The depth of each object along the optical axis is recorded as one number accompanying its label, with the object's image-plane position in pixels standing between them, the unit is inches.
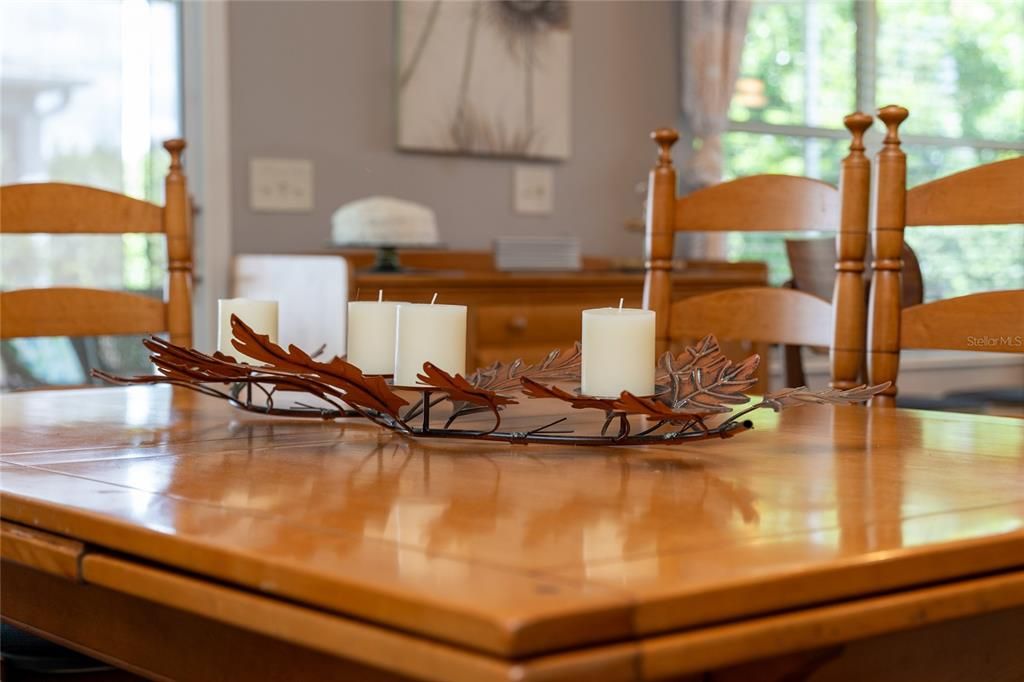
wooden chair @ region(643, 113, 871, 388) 68.1
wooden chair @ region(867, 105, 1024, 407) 62.4
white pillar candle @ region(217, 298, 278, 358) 51.3
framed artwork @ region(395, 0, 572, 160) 139.9
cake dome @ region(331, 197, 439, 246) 122.8
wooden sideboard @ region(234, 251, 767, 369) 115.9
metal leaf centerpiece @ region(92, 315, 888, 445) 39.8
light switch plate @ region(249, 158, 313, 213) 130.6
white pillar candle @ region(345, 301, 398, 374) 48.5
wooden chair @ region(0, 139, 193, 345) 72.9
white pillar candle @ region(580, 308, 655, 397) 41.6
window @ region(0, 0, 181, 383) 121.1
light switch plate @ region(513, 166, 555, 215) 149.9
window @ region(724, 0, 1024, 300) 178.5
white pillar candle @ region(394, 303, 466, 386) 43.6
